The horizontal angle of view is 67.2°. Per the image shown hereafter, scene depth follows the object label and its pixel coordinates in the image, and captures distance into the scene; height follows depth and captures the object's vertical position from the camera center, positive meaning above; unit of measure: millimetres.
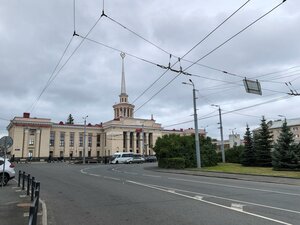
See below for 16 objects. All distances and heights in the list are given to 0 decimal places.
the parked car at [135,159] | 47570 -1745
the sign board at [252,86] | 13199 +3634
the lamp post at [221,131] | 32186 +2501
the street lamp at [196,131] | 23762 +1972
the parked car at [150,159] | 51488 -1901
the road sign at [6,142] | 12508 +661
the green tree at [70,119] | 97297 +14368
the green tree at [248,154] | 28925 -728
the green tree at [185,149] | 27427 +82
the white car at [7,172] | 12846 -1042
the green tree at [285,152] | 21619 -423
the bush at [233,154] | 35286 -870
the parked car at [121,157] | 47376 -1254
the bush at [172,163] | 25698 -1490
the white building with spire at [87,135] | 68958 +5607
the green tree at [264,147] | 27818 +106
